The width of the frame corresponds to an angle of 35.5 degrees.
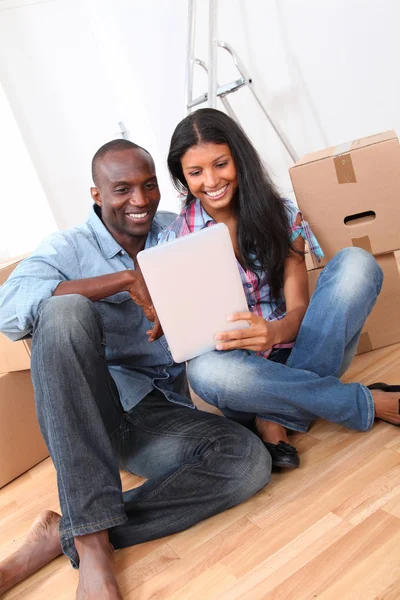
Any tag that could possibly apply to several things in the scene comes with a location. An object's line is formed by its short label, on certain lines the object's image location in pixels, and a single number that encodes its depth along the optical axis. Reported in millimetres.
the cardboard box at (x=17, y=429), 1676
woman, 1199
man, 1014
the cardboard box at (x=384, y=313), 1573
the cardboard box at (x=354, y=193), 1476
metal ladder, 2457
